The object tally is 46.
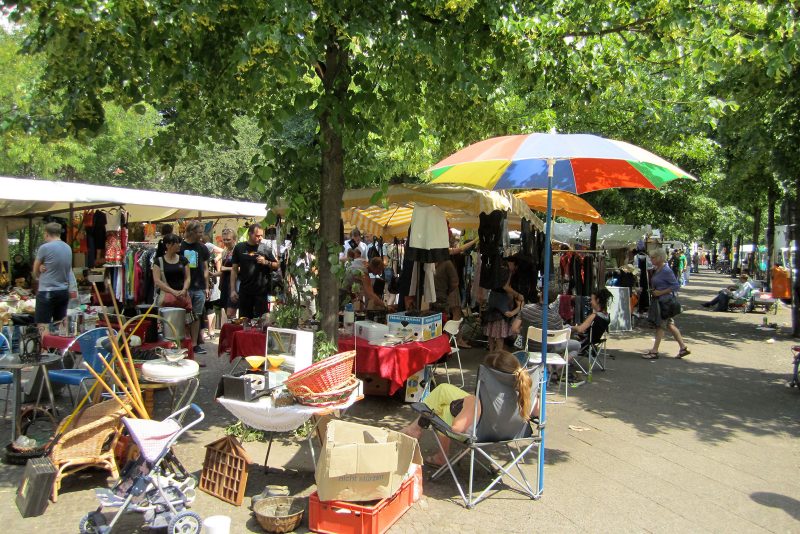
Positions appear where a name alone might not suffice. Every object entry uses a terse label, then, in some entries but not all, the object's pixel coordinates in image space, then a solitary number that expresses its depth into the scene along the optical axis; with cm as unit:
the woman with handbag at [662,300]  965
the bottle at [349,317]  664
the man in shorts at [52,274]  704
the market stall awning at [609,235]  1656
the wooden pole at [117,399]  408
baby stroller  353
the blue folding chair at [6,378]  514
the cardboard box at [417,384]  659
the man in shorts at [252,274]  803
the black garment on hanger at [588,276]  1008
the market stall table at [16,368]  477
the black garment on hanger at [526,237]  829
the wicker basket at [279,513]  373
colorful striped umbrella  433
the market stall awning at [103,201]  855
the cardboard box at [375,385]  667
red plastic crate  364
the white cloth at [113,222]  1109
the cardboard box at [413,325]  634
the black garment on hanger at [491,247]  789
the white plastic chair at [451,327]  687
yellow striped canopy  728
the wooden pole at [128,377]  418
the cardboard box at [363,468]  367
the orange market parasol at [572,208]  930
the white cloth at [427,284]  804
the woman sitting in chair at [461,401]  417
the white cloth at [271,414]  411
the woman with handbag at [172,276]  772
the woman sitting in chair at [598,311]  812
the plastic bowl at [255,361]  484
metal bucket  596
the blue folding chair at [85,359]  514
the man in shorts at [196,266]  845
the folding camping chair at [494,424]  420
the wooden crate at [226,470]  417
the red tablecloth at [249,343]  612
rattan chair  423
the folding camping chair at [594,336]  838
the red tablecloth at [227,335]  661
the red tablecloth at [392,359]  589
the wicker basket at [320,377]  414
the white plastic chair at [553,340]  670
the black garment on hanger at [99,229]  1082
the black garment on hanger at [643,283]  1432
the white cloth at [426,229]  739
